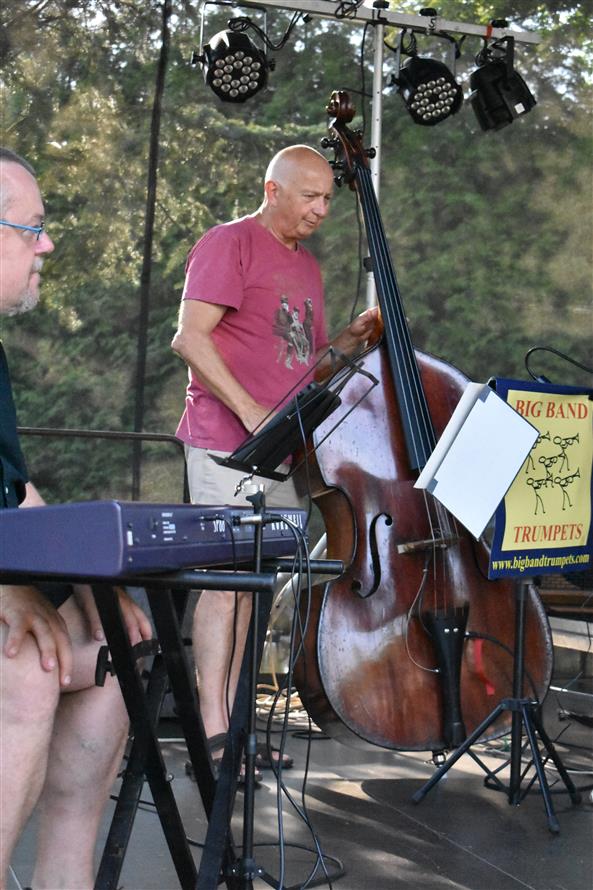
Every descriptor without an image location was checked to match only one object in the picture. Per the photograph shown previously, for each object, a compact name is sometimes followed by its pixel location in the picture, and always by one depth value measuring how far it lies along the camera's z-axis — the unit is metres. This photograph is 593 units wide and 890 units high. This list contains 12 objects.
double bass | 2.60
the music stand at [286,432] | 1.86
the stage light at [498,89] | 4.27
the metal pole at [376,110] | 3.88
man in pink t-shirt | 2.87
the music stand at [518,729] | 2.56
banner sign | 2.50
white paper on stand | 2.33
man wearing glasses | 1.42
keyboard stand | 1.49
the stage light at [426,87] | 4.16
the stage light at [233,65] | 3.85
